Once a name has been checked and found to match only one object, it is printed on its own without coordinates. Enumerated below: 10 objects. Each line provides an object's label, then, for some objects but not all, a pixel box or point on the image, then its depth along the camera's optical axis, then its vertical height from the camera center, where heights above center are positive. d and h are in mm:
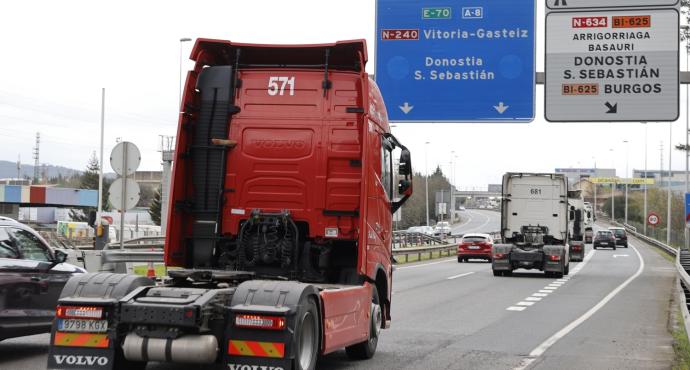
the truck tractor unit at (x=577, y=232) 43550 -831
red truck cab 9641 +360
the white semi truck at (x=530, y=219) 30656 -164
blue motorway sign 19250 +3328
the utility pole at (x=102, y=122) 46900 +4600
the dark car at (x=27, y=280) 9531 -859
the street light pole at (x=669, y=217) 67925 +33
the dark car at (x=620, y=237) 72812 -1677
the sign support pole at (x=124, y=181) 15945 +397
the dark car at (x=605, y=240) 66188 -1759
